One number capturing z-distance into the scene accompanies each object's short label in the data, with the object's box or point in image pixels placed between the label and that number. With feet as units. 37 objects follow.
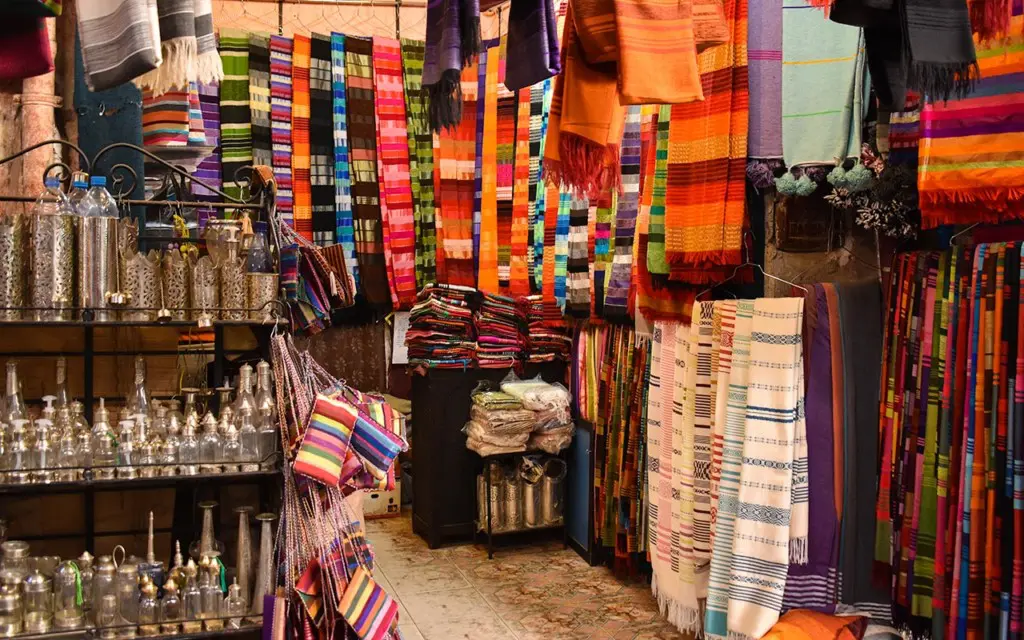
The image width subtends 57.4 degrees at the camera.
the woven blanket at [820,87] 10.10
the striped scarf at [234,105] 17.95
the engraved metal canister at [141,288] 9.45
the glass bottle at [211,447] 9.45
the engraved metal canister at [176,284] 9.63
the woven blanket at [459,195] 18.98
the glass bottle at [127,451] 9.25
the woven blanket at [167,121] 12.01
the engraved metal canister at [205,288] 9.68
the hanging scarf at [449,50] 7.38
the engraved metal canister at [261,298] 9.91
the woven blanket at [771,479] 10.05
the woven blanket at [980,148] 8.02
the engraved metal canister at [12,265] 9.06
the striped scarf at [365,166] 18.80
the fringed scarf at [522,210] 17.76
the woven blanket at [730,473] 10.50
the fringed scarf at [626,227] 14.73
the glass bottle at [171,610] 9.11
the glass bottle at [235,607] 9.34
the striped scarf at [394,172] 18.92
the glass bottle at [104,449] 9.21
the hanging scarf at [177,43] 6.45
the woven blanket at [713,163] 10.96
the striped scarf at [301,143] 18.45
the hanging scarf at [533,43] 7.41
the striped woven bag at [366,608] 9.22
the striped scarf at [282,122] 18.34
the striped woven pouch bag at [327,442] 9.11
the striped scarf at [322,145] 18.61
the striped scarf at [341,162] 18.67
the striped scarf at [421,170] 19.13
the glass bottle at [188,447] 9.45
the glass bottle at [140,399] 9.55
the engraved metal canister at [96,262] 9.18
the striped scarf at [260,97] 18.13
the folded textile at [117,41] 6.07
